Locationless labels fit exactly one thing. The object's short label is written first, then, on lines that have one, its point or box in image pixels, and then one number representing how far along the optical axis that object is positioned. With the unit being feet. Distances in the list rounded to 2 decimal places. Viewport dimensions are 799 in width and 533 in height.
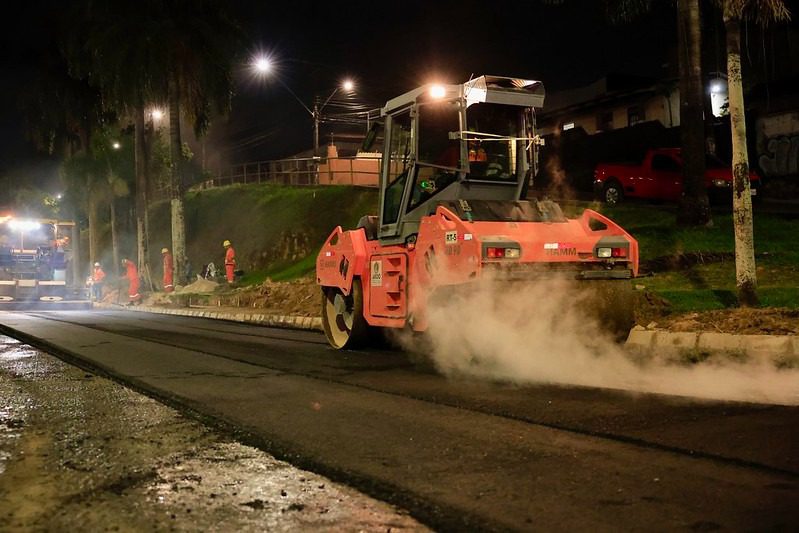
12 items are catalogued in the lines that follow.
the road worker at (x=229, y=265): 85.66
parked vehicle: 74.14
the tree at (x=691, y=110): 56.18
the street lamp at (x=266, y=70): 98.27
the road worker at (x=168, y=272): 94.17
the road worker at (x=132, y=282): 97.86
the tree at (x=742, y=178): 36.29
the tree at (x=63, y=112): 114.73
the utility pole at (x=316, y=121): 120.94
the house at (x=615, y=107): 118.01
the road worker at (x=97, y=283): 110.42
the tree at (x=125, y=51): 88.89
